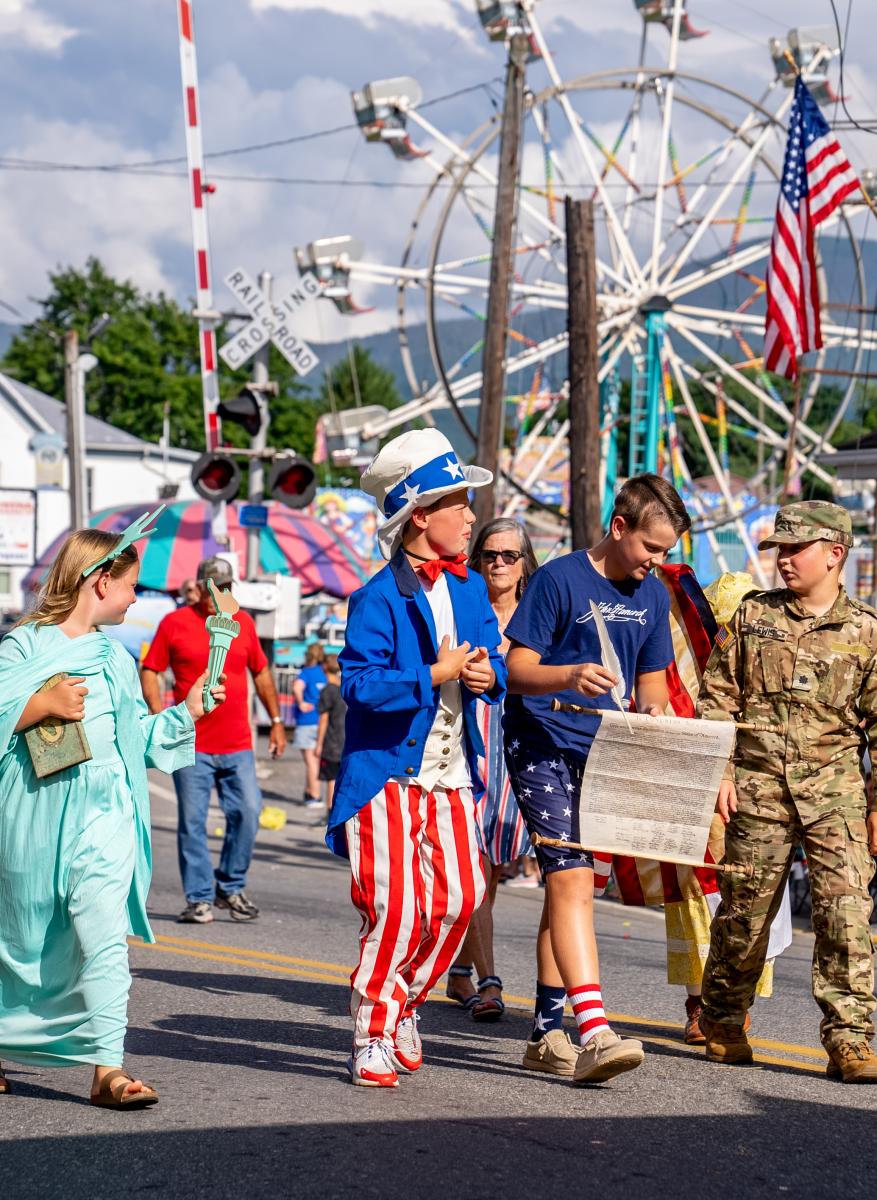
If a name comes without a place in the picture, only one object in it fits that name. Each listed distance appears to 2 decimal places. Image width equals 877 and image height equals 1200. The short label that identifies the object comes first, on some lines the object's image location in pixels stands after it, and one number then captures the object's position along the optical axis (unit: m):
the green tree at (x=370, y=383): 97.00
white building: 64.19
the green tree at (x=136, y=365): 76.94
